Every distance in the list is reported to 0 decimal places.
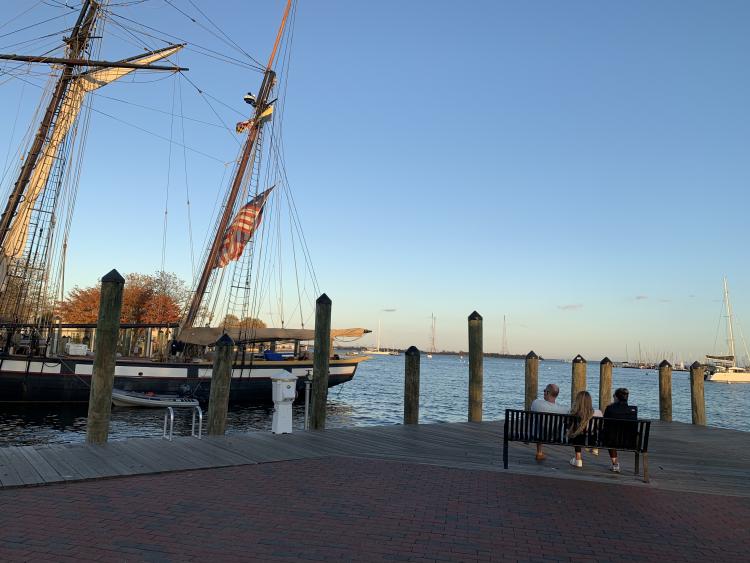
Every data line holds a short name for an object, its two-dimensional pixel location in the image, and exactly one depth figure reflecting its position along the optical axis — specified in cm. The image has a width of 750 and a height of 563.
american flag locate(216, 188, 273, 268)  3409
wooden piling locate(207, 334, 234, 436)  1101
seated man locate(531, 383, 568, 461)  955
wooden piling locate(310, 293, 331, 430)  1246
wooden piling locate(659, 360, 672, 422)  1934
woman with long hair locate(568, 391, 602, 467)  857
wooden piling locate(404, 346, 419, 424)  1446
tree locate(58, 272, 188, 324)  6594
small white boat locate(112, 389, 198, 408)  2762
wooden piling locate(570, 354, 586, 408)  2072
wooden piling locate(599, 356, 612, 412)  2145
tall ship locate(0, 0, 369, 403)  2781
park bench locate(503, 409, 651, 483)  834
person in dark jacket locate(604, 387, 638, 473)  927
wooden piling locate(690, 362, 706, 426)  1884
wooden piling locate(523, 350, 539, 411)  1975
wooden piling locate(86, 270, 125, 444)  950
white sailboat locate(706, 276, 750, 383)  9758
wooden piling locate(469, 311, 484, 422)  1602
